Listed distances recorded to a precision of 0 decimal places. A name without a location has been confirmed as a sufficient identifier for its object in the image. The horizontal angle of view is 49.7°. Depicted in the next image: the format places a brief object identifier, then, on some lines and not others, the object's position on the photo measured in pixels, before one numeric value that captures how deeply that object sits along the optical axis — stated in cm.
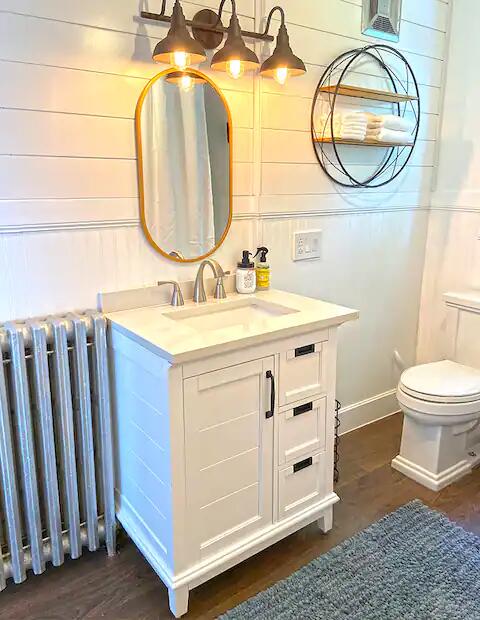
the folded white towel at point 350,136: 228
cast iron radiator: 159
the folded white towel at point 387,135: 236
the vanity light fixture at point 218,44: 162
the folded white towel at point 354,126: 227
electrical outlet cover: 234
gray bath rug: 163
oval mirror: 183
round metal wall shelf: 229
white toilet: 224
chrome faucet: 197
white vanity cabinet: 155
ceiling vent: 234
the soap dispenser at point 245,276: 210
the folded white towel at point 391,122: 235
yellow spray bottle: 216
